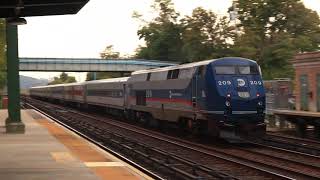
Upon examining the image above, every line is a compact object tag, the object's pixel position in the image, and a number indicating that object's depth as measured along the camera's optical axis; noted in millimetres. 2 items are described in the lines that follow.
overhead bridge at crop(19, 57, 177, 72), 86688
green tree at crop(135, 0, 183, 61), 103938
